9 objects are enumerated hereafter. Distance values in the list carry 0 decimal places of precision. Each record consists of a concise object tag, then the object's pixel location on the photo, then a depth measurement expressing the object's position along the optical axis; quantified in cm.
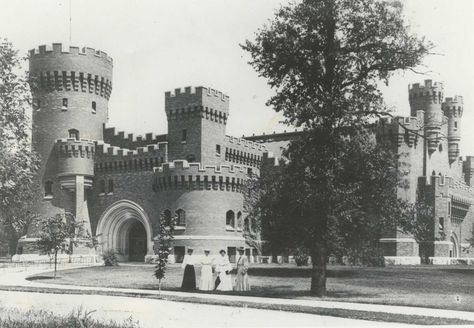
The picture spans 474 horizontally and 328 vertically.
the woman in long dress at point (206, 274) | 2367
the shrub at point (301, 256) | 2824
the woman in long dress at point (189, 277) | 2361
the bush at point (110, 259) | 4019
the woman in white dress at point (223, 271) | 2372
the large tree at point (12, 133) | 2469
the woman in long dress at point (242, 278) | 2323
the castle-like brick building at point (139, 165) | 4562
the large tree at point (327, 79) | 2216
